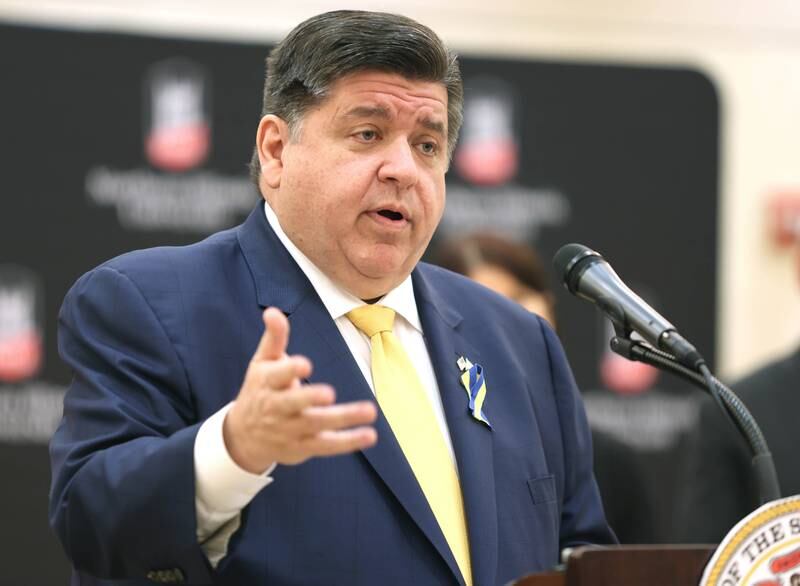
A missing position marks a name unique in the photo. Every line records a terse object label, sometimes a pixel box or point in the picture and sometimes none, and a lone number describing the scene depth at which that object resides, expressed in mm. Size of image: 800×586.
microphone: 4281
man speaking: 4098
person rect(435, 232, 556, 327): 8727
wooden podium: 3836
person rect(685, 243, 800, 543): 7910
